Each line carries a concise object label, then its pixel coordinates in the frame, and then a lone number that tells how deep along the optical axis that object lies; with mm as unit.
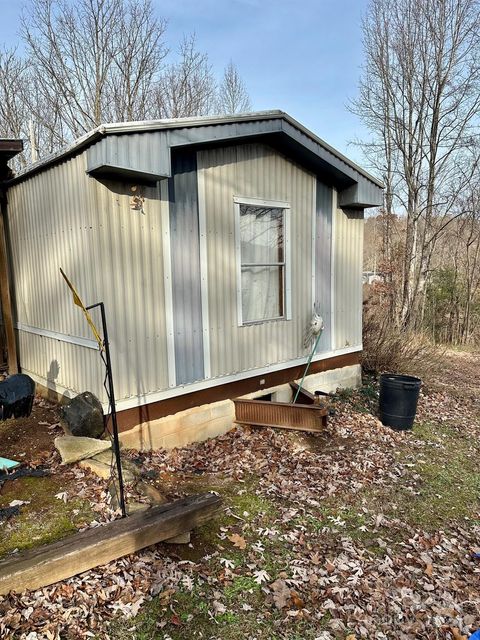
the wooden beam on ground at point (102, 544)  2348
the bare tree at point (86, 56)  14430
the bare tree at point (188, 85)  17484
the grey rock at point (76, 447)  3770
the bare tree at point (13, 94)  14531
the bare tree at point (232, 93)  19562
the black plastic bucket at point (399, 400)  5809
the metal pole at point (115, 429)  2828
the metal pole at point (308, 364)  5957
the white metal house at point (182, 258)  4141
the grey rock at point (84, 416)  4043
